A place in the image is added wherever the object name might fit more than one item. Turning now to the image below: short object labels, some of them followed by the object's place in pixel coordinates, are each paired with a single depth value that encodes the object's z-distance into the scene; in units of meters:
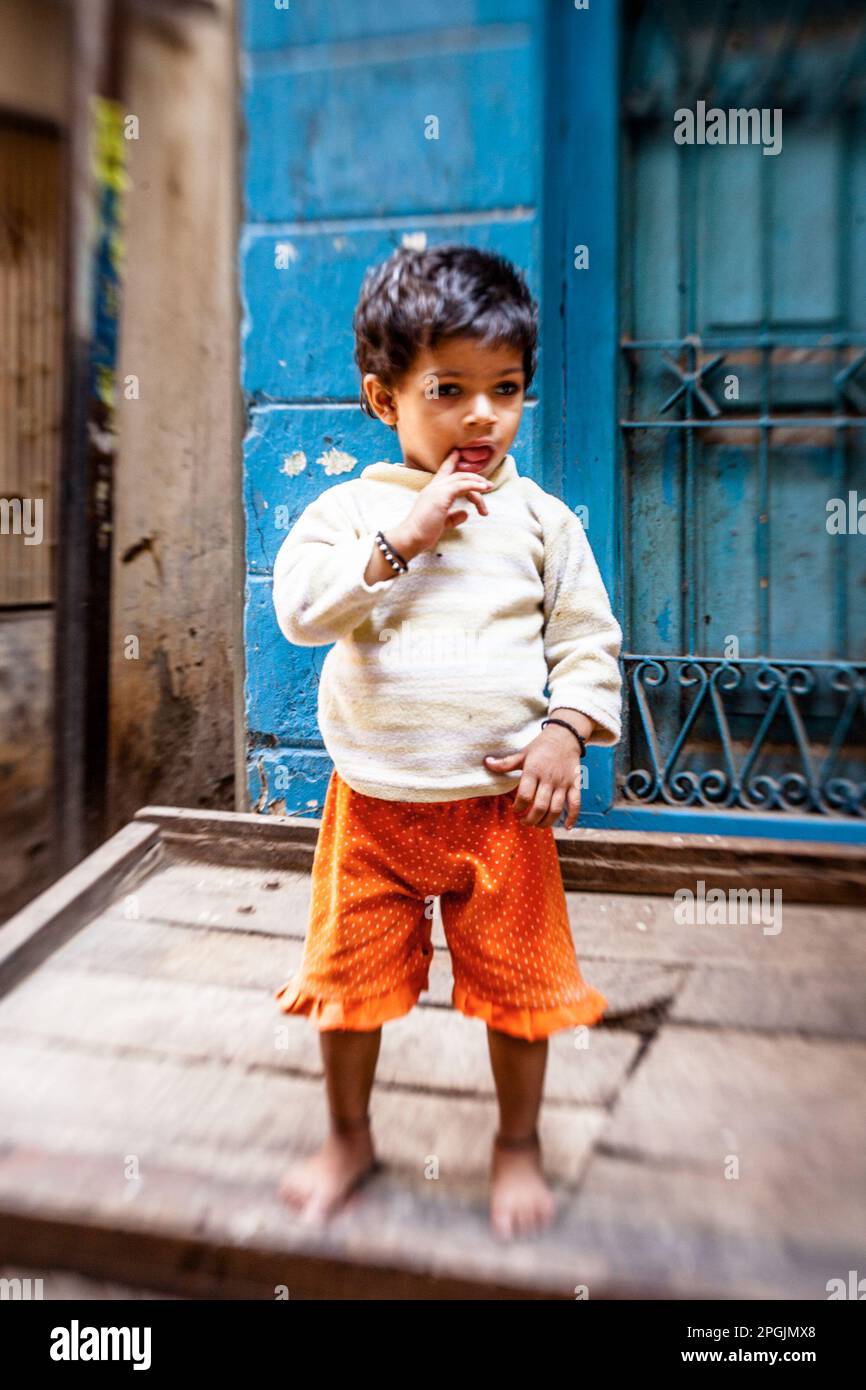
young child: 1.31
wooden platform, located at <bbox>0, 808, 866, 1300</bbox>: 1.27
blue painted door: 2.41
